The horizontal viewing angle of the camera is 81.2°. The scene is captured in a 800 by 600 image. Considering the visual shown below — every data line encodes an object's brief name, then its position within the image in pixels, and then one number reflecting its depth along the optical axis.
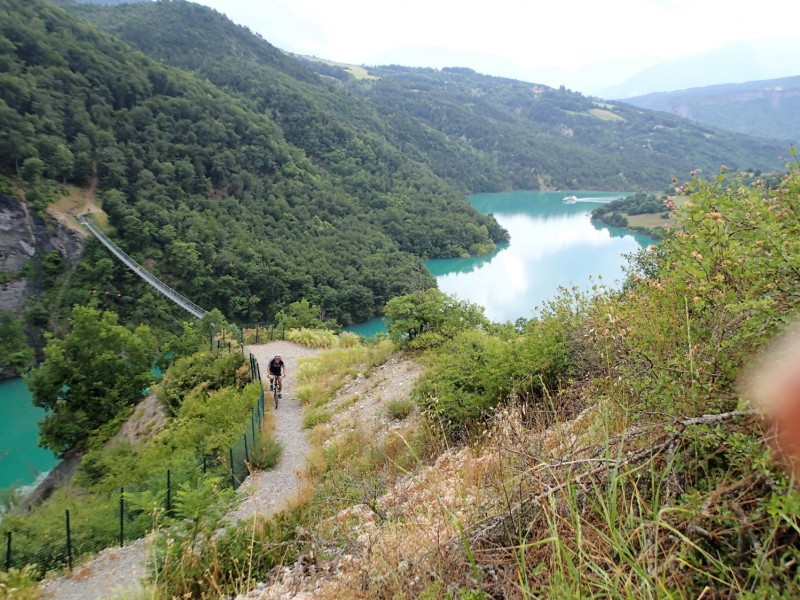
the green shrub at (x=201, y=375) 12.34
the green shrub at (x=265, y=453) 7.34
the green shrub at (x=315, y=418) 9.12
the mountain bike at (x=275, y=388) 10.43
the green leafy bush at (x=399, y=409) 7.98
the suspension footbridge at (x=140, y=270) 35.28
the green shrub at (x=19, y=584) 4.17
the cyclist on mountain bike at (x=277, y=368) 10.21
